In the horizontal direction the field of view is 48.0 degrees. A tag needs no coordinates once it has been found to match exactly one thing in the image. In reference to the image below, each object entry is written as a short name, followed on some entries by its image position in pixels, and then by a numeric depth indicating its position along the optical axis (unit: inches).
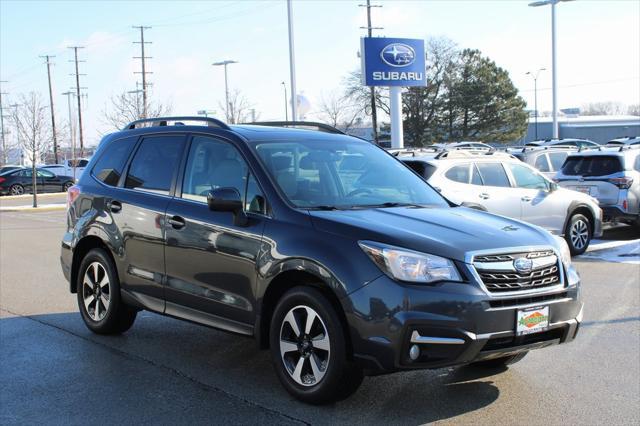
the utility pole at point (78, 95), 2613.2
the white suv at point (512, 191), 434.0
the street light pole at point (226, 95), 2263.0
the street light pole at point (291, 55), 1111.6
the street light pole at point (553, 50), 1362.0
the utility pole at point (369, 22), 2094.0
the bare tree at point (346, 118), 2735.2
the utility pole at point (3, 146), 2915.8
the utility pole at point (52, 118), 2252.7
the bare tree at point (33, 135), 1336.5
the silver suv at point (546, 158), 679.7
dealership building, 3769.7
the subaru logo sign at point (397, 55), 1157.1
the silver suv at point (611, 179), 518.9
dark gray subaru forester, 165.8
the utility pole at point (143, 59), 2364.1
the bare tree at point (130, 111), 1945.1
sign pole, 1146.0
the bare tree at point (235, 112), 2439.1
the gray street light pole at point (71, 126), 1721.1
